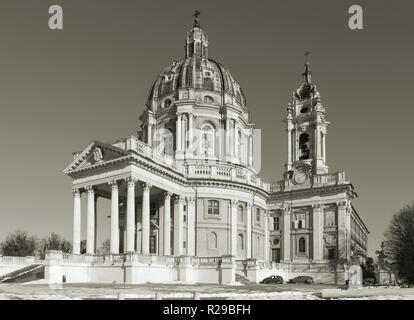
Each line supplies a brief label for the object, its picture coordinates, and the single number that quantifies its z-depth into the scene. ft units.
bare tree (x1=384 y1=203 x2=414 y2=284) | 177.41
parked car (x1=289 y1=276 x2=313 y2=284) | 196.01
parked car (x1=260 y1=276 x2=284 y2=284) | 172.86
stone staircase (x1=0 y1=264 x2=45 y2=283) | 135.23
